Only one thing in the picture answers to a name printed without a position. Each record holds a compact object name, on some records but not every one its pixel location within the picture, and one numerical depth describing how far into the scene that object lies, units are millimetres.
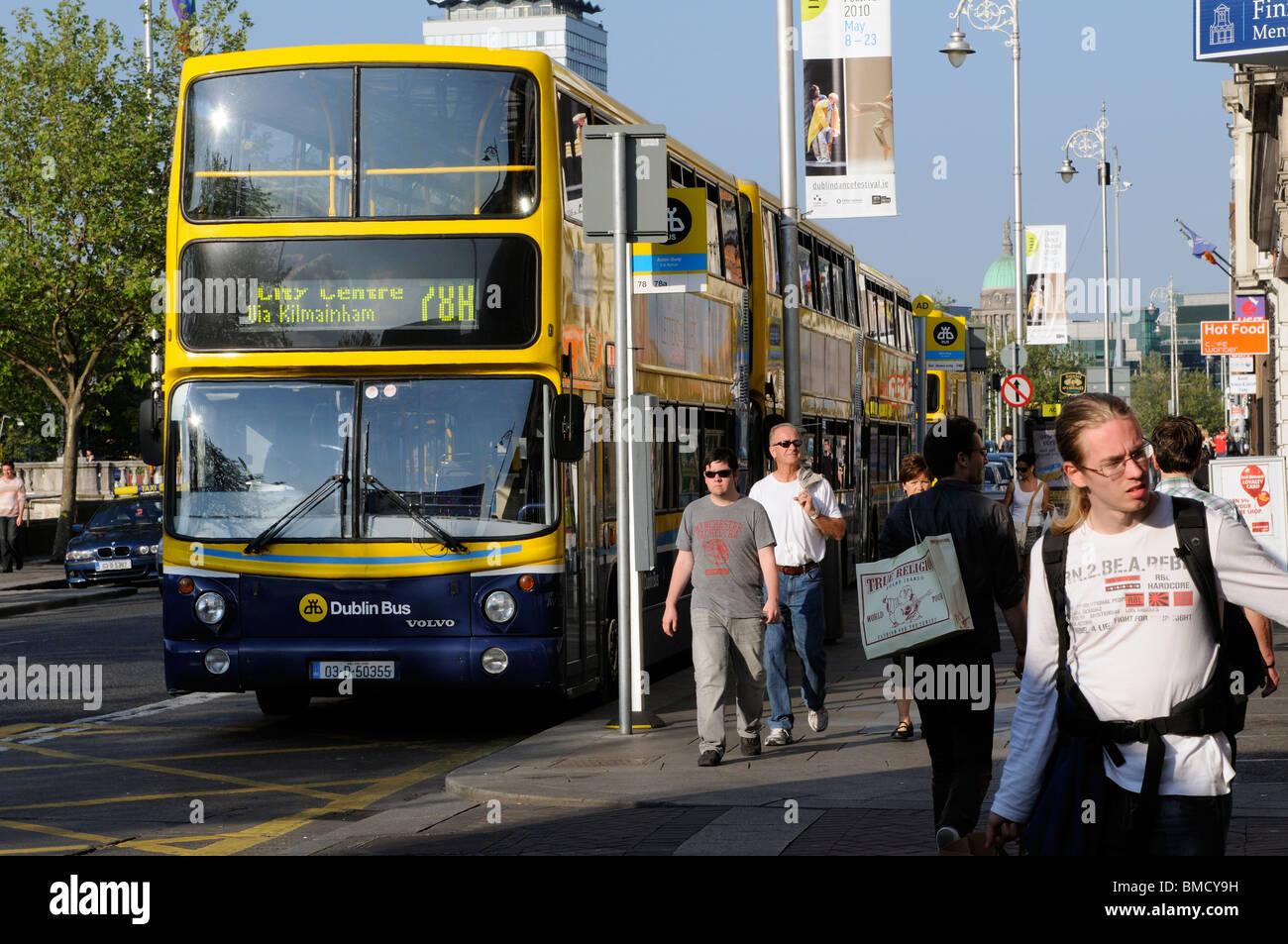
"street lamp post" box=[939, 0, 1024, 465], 38188
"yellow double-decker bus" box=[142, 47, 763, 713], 11211
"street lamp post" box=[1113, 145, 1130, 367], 66425
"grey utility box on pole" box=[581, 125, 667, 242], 10719
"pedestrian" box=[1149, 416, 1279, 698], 7867
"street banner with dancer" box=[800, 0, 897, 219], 16703
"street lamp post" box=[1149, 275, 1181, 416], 91381
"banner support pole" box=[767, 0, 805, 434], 16500
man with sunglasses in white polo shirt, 10930
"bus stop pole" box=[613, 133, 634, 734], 10672
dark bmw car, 26469
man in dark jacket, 6664
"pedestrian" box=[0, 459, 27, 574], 29297
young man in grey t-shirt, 10000
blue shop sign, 15914
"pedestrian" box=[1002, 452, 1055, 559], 17266
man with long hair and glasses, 4047
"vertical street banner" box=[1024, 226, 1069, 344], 40250
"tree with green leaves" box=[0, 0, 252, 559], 33750
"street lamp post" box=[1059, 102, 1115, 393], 53844
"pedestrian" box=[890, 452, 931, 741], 10359
